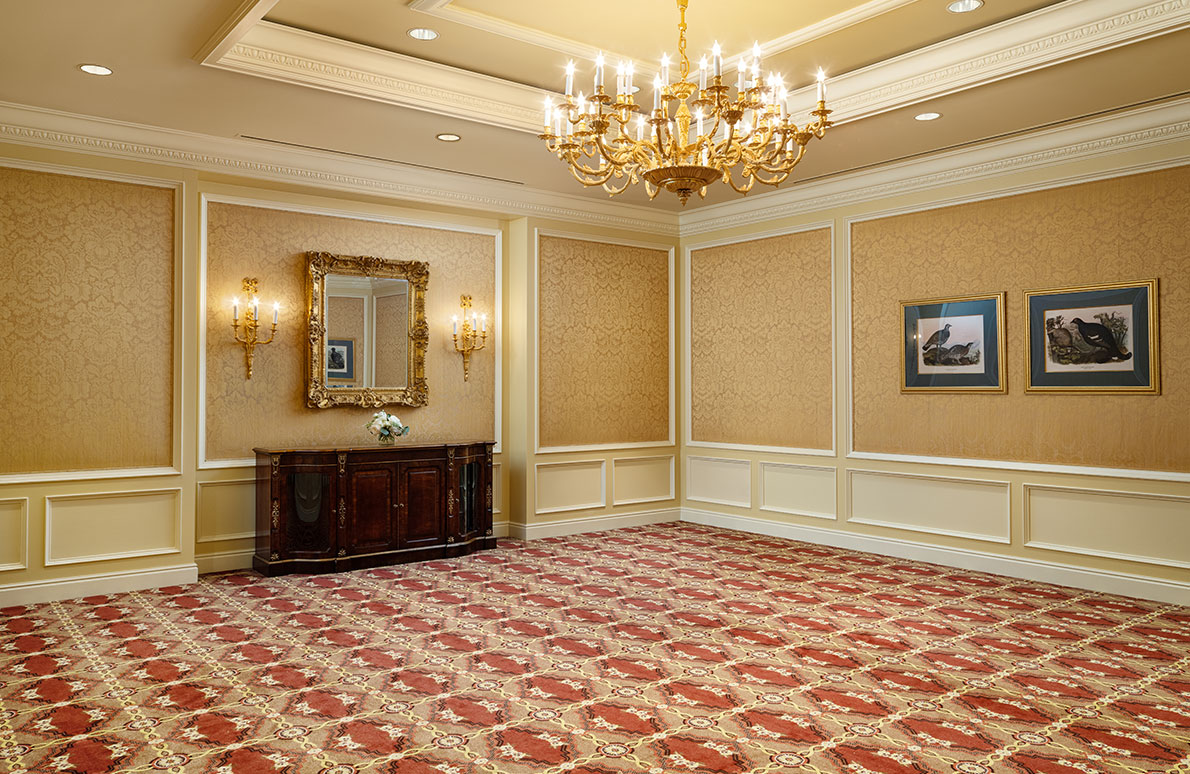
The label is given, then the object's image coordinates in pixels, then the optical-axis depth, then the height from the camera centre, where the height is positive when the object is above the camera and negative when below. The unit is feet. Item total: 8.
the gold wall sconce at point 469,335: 26.91 +2.06
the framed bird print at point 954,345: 22.79 +1.48
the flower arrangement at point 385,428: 23.94 -0.72
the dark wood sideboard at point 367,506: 22.22 -2.80
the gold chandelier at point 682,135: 13.62 +4.39
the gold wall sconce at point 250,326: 23.08 +2.02
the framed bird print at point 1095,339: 20.10 +1.43
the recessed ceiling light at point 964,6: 16.03 +7.30
